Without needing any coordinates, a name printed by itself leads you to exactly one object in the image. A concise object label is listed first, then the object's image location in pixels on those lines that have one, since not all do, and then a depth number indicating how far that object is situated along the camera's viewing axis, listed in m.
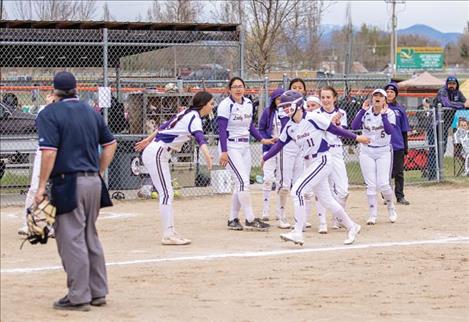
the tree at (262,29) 29.72
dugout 16.42
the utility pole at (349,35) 41.31
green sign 92.06
